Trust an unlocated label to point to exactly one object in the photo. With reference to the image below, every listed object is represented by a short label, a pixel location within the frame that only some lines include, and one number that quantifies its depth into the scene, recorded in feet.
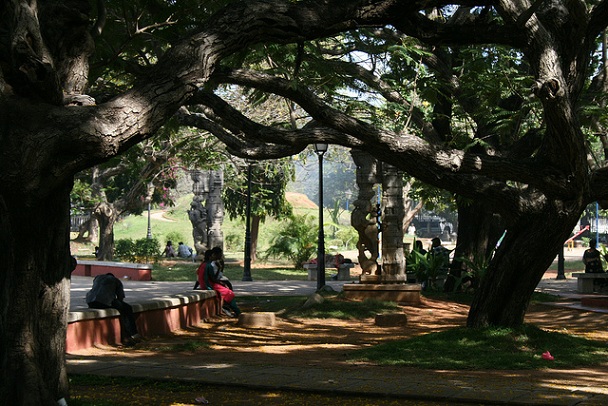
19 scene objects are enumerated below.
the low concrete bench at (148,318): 39.65
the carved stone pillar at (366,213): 67.26
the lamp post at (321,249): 76.98
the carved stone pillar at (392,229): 66.85
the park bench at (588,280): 83.61
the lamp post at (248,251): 100.89
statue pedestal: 65.62
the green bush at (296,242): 126.21
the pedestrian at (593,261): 86.22
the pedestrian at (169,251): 144.56
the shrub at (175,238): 173.37
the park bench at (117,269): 99.14
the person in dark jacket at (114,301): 42.75
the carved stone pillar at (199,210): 136.15
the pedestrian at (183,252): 147.13
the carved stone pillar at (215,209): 127.85
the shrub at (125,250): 123.13
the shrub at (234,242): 174.07
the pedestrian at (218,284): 58.75
